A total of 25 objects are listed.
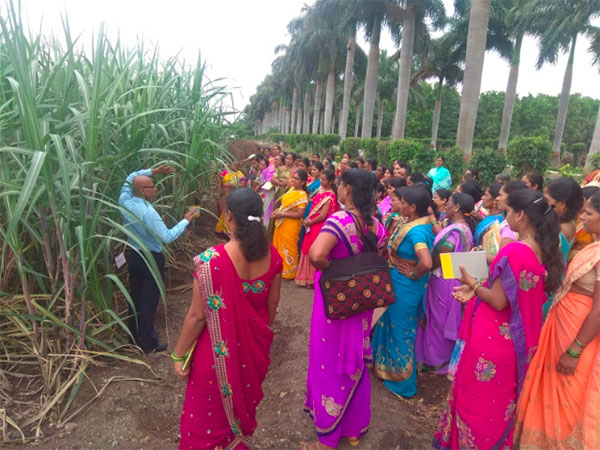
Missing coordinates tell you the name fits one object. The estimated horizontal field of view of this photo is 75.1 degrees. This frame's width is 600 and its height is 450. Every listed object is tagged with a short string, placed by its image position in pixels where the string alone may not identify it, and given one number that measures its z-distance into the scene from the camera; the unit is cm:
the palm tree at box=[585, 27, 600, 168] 1873
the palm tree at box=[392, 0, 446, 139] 1529
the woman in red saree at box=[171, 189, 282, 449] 156
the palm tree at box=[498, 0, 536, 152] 1964
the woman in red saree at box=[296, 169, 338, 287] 447
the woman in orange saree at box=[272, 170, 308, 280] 500
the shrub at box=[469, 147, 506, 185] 875
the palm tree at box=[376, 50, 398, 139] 3600
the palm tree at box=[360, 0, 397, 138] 1759
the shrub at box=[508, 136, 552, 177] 809
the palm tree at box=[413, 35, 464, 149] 2275
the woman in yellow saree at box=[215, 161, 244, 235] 508
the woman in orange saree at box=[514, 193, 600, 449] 183
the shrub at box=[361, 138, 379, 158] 1510
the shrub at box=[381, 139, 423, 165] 1154
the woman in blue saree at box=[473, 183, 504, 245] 330
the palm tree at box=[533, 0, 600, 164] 1723
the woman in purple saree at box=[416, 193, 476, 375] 285
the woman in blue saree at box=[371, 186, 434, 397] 260
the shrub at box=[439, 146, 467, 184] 986
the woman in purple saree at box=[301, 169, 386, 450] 203
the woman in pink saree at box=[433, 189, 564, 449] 181
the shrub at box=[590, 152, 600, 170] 823
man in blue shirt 263
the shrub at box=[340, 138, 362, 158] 1699
